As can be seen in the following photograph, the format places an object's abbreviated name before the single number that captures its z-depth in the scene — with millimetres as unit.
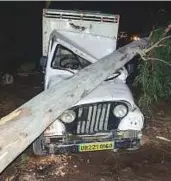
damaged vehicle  5305
